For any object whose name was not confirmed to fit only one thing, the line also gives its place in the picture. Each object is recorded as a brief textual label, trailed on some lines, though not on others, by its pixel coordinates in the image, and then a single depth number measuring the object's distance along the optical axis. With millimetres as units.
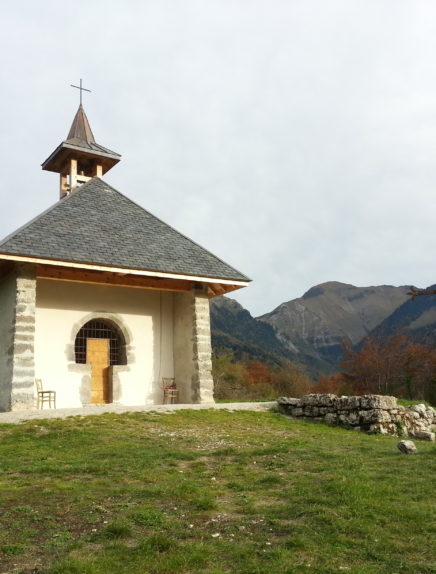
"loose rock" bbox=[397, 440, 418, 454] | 7920
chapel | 12711
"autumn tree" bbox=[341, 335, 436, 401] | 32562
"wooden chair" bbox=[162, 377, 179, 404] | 15508
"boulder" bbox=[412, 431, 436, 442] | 11586
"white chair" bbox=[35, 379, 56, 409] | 13209
